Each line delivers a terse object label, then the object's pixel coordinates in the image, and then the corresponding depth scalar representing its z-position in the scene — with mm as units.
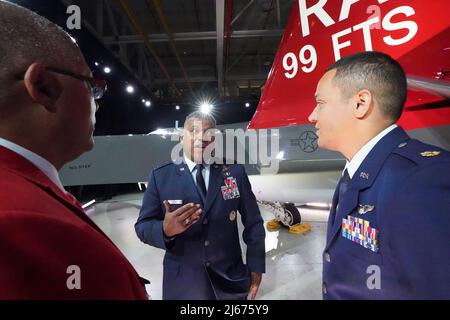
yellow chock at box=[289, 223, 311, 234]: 4090
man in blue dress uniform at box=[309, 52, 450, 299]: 611
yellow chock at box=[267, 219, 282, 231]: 4484
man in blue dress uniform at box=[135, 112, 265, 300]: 1408
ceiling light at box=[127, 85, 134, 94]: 5747
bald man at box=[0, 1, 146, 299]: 384
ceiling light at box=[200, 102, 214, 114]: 10422
